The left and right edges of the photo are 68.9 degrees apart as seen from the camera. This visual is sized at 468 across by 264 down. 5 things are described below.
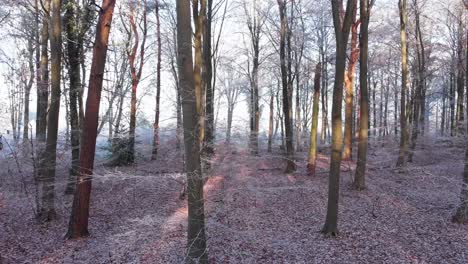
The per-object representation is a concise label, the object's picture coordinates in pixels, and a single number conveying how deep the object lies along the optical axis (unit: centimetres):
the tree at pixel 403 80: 1566
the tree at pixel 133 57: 1858
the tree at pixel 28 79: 1954
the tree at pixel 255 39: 2510
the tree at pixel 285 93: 1543
